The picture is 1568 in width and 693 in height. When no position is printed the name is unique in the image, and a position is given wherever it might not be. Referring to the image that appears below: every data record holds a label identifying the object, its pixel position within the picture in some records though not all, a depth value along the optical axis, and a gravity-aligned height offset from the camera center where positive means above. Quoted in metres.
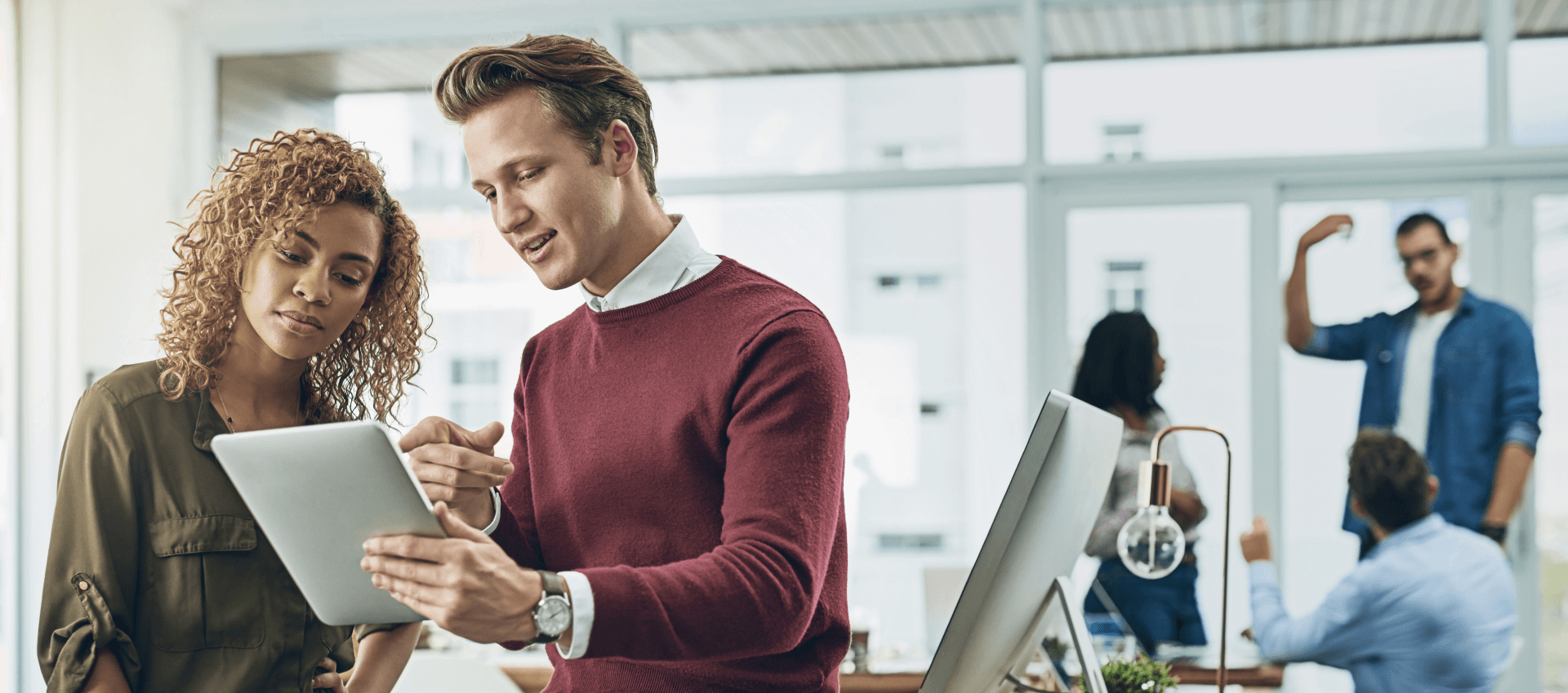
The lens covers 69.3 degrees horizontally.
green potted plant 2.18 -0.63
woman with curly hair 1.35 -0.10
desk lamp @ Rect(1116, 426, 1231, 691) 1.95 -0.34
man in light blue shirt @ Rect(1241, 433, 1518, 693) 2.74 -0.64
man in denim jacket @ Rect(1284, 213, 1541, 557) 3.79 -0.11
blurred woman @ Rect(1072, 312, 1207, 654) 3.46 -0.53
